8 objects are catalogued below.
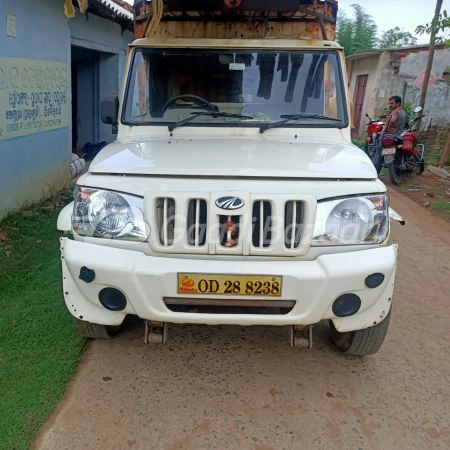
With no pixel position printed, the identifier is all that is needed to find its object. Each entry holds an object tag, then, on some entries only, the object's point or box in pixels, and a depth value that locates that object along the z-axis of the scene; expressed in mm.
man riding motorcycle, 10320
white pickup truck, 2529
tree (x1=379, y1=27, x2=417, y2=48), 28006
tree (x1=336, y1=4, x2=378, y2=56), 24859
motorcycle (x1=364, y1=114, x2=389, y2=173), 10461
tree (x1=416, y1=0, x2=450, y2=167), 9102
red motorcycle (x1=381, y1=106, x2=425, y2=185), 9867
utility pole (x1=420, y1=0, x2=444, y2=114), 11359
